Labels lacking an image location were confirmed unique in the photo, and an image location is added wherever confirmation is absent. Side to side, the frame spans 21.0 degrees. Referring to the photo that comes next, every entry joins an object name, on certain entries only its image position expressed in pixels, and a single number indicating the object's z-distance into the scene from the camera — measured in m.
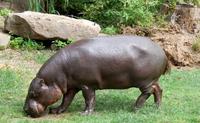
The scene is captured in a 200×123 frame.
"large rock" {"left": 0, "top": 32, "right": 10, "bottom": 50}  10.52
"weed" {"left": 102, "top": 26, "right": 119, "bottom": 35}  11.80
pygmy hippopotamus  6.62
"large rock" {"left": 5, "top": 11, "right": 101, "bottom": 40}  10.76
